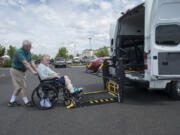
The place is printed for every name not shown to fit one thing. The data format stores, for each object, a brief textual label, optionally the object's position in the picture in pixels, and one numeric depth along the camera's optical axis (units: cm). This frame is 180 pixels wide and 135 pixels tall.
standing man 403
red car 1209
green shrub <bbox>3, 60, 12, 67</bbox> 3041
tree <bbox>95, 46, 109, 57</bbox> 8710
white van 393
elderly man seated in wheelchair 408
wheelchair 407
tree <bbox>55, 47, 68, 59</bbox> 6781
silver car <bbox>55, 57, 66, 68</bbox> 2597
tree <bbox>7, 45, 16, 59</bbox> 6519
